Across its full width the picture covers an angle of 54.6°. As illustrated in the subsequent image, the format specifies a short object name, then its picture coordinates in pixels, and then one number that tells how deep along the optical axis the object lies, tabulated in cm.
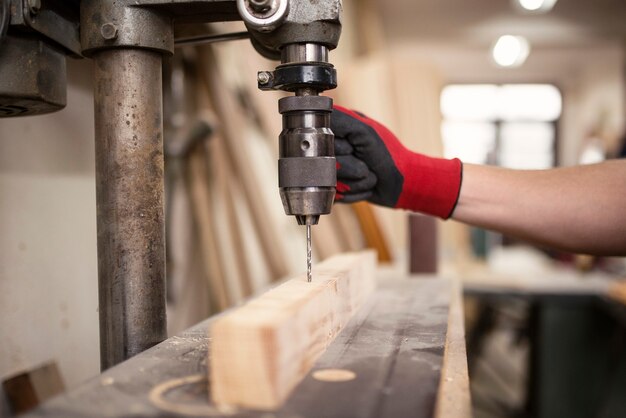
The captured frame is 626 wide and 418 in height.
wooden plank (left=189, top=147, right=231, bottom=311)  190
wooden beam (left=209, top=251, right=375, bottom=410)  57
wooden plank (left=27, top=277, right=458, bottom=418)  56
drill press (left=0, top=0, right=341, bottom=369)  74
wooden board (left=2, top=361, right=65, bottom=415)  95
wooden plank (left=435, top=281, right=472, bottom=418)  58
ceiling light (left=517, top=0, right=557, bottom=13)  461
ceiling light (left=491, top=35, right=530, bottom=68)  655
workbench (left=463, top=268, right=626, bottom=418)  273
